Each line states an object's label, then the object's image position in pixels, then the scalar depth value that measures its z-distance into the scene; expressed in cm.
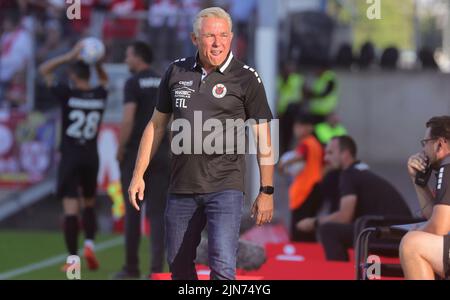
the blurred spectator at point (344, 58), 2364
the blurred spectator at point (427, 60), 2381
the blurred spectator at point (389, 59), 2366
